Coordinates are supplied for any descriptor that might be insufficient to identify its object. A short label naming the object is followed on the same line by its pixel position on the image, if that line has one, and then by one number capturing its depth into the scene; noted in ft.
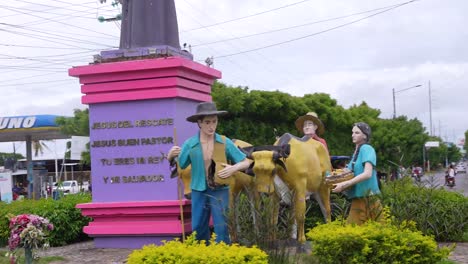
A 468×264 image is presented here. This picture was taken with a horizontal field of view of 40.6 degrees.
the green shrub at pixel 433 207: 22.17
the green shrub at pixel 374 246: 17.57
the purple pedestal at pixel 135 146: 27.07
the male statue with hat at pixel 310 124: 26.91
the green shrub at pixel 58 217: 30.76
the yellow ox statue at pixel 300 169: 20.97
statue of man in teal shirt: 20.62
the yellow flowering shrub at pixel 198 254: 14.42
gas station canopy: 91.91
